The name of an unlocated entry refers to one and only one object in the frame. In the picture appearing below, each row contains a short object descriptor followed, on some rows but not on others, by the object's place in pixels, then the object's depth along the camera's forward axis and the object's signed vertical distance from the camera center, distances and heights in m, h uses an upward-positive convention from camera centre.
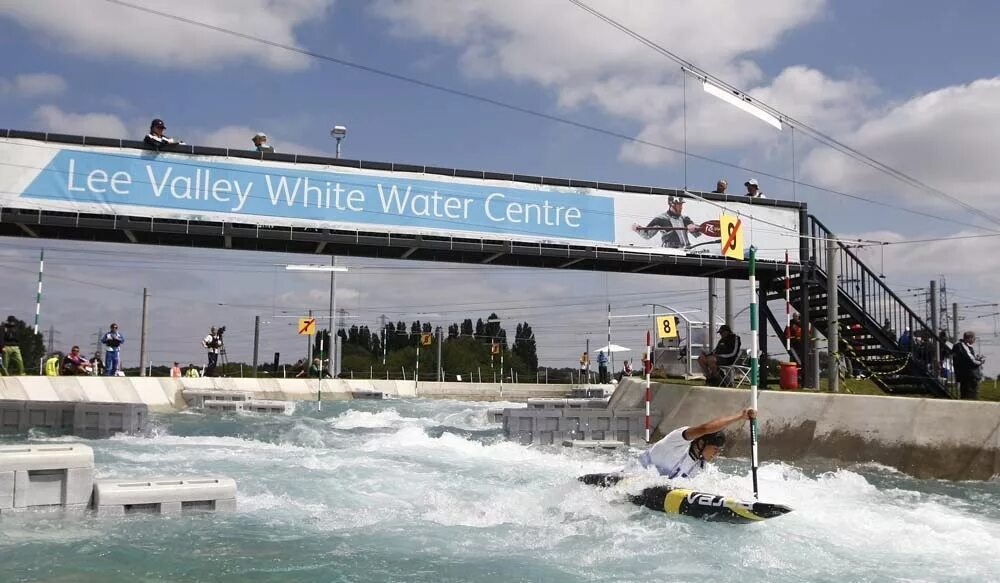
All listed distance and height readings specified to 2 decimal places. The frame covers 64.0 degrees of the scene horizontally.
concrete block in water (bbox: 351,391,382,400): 33.16 -1.63
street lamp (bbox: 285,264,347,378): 21.37 +2.42
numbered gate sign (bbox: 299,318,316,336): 38.62 +1.40
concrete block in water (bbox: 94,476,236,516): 8.27 -1.51
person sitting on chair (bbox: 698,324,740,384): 17.59 +0.10
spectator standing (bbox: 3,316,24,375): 21.53 +0.06
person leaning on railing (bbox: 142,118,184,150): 16.05 +4.33
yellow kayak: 8.15 -1.55
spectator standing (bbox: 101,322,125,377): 24.88 +0.11
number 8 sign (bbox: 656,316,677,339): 26.91 +1.10
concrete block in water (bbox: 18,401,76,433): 16.94 -1.37
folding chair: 17.27 -0.32
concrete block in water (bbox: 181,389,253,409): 25.19 -1.34
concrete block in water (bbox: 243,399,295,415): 23.27 -1.52
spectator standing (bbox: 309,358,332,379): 39.25 -0.82
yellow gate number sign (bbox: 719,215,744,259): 18.12 +2.83
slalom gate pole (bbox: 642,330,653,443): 15.44 -0.09
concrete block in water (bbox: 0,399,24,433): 16.97 -1.37
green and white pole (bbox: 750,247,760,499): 9.06 +0.23
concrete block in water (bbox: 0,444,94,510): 8.05 -1.27
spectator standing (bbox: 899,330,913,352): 17.75 +0.46
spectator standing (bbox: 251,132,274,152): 17.08 +4.61
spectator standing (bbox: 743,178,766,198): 20.58 +4.41
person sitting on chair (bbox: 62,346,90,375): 26.20 -0.36
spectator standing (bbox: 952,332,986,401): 14.95 -0.07
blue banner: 15.66 +3.35
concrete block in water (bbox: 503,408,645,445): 16.66 -1.42
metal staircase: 17.28 +0.61
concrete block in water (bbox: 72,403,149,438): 16.91 -1.40
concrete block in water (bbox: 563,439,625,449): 16.17 -1.74
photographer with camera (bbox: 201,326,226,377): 30.81 +0.37
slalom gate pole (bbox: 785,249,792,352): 15.40 +0.95
